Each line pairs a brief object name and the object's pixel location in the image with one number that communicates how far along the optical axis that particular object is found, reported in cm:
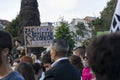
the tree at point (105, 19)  2396
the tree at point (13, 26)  2398
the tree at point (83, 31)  2498
